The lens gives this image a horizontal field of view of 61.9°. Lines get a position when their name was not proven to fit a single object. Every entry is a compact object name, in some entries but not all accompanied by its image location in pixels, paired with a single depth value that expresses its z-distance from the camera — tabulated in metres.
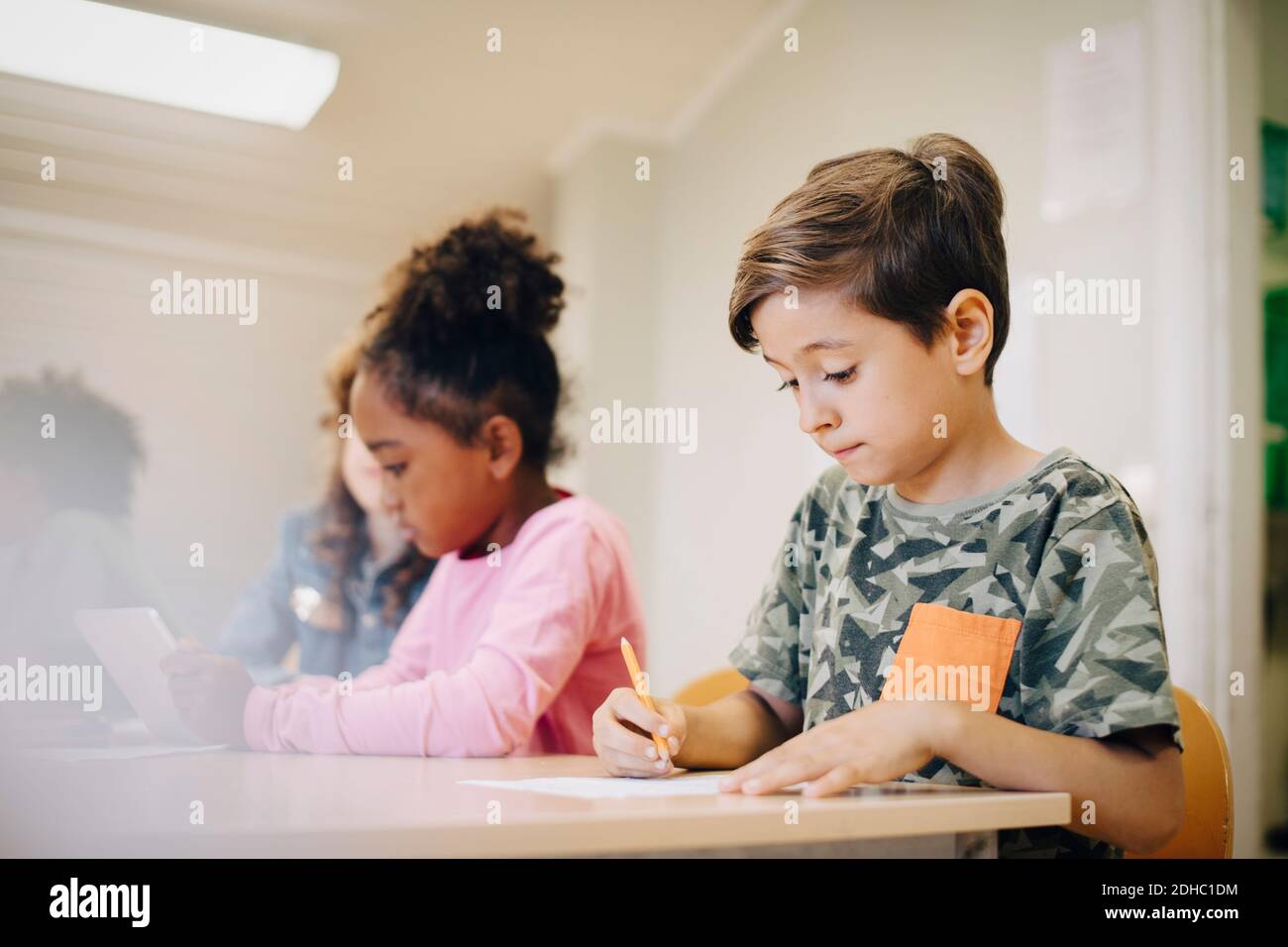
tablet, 0.98
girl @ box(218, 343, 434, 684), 2.01
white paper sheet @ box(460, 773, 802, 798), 0.62
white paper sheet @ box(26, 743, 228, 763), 0.81
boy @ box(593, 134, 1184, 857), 0.69
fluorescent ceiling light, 1.53
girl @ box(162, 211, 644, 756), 0.97
